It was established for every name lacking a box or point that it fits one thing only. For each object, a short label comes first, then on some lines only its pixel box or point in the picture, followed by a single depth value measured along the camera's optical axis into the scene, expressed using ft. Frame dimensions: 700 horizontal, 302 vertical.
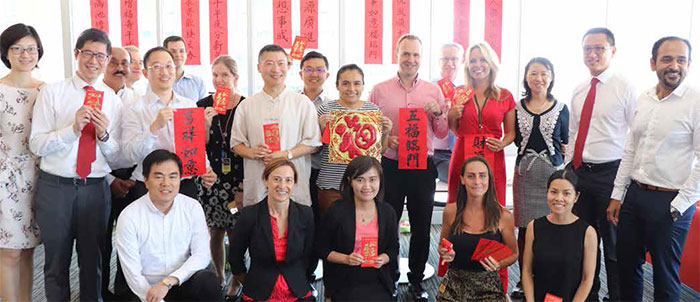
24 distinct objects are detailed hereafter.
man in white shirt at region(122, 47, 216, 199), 9.01
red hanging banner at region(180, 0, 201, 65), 15.21
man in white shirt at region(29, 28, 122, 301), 8.28
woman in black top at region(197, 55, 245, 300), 10.38
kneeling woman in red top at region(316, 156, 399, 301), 8.41
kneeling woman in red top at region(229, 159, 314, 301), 8.36
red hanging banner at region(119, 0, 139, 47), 15.23
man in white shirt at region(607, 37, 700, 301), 7.91
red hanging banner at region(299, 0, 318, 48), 15.02
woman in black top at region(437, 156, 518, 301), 8.36
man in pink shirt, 10.24
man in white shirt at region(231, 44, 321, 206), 9.30
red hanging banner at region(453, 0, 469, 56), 15.29
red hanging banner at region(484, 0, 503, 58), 15.08
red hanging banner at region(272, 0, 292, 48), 15.03
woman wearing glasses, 8.37
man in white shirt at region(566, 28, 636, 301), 9.41
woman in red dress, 10.15
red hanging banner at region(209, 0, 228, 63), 15.26
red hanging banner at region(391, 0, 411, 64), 15.06
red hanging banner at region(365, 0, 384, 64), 15.14
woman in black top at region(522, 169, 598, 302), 8.13
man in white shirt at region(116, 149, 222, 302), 7.86
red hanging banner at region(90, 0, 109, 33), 15.14
